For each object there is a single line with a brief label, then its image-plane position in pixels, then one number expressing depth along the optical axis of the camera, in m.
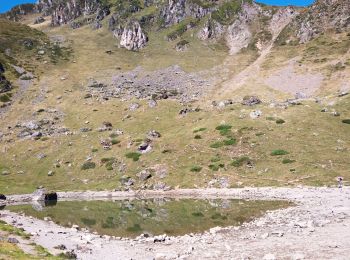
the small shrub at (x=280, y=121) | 86.29
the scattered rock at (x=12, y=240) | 31.22
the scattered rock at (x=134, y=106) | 121.00
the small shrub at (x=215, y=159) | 76.59
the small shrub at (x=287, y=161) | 70.44
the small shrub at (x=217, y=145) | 81.19
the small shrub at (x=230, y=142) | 81.06
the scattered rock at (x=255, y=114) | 91.75
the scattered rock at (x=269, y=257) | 22.80
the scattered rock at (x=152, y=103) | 120.57
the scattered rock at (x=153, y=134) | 94.10
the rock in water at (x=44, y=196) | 72.06
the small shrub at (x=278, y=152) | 73.72
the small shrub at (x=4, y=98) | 142.62
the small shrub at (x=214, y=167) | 73.43
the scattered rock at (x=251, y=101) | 103.94
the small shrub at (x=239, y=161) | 73.62
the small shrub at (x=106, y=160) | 87.22
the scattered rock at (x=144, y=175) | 76.31
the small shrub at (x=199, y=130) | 90.00
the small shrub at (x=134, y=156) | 84.19
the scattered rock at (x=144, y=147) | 87.74
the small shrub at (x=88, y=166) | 86.82
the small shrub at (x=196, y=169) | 74.62
